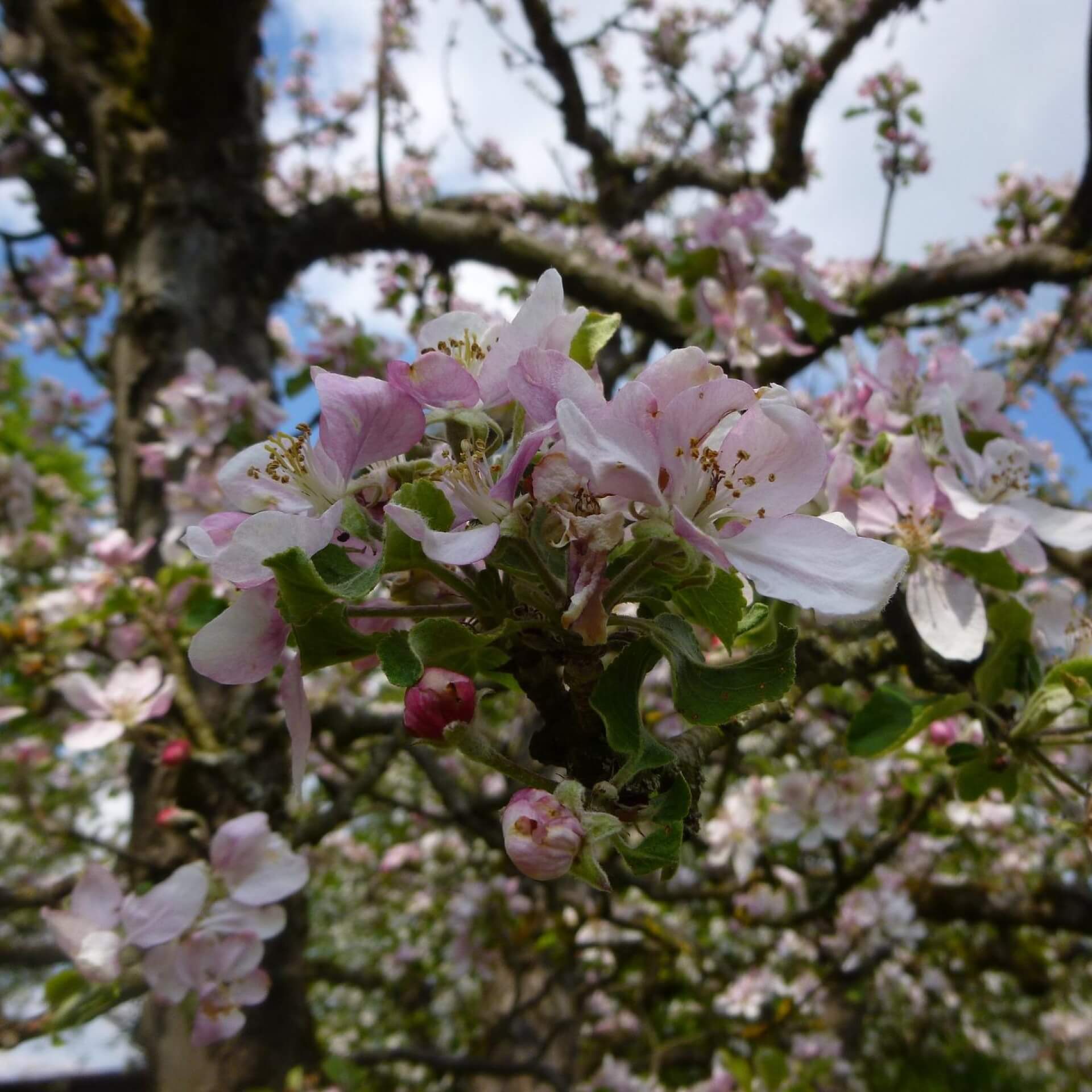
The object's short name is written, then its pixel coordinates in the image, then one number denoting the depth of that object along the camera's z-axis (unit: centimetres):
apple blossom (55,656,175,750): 34
